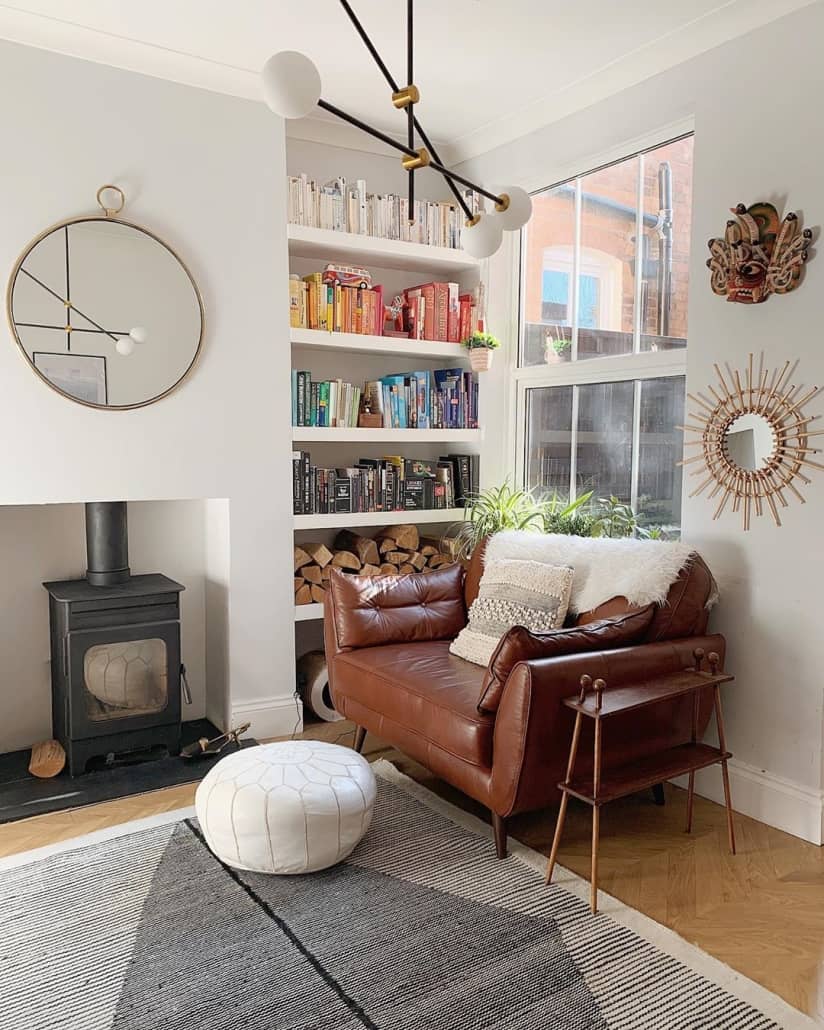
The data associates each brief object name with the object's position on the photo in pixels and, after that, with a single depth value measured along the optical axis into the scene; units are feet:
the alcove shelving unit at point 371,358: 12.46
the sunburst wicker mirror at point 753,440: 9.10
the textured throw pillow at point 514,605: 10.02
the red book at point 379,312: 13.03
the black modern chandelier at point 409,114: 5.45
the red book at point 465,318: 13.71
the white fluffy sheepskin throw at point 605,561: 9.32
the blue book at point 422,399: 13.46
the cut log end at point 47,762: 10.46
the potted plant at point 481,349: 13.25
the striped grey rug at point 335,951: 6.25
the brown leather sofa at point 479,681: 7.97
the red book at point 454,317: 13.62
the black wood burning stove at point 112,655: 10.45
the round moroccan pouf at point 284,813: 7.73
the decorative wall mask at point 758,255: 8.94
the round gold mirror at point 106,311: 9.97
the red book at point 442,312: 13.52
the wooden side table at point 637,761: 7.59
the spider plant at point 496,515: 12.75
